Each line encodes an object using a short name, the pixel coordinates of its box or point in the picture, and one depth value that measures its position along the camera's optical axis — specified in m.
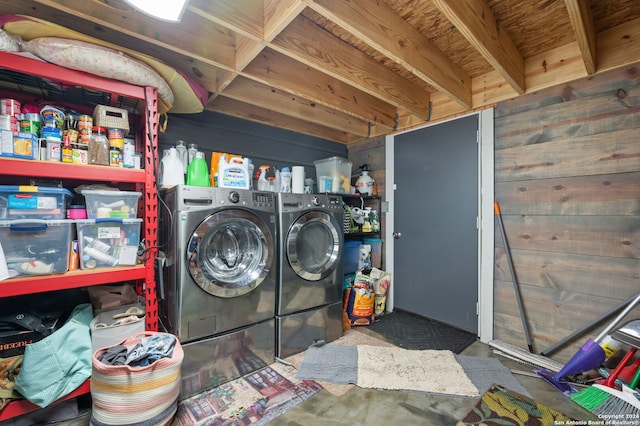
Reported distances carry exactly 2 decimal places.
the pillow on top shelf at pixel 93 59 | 1.25
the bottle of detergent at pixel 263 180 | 2.56
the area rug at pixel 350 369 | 1.73
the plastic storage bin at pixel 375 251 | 3.09
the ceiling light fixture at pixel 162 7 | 1.10
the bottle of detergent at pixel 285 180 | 2.66
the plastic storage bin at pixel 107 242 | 1.43
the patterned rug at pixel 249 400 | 1.44
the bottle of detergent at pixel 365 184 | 3.12
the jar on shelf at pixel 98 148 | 1.48
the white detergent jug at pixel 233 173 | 2.02
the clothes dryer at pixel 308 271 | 2.01
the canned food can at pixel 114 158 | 1.53
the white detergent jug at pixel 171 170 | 1.91
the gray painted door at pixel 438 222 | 2.40
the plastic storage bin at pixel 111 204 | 1.47
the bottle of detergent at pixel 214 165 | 2.30
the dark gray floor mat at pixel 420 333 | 2.23
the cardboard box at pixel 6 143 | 1.23
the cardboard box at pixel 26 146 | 1.28
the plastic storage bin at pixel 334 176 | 2.87
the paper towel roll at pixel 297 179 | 2.61
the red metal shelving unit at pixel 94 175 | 1.23
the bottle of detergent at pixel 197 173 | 1.97
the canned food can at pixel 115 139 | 1.54
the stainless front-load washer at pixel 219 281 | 1.59
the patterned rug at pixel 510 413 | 1.33
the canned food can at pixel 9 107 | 1.30
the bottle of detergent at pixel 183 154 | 2.05
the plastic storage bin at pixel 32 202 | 1.26
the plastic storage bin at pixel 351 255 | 2.90
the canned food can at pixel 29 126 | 1.34
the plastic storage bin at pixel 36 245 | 1.24
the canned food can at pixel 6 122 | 1.25
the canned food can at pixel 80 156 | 1.45
